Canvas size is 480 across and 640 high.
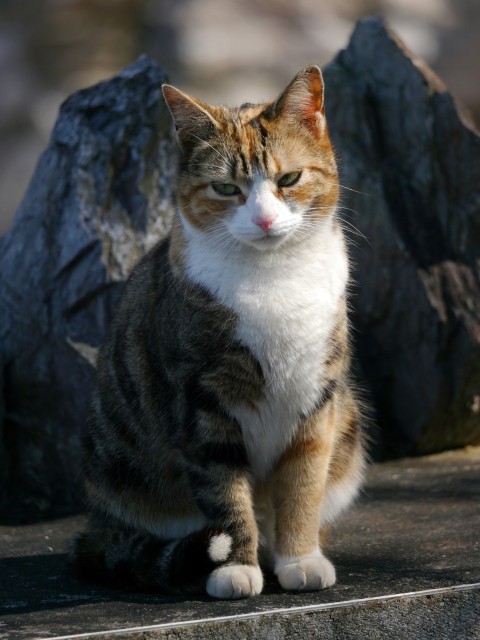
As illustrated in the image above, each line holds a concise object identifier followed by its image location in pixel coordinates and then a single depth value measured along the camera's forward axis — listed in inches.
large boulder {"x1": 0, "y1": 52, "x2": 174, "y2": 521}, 338.6
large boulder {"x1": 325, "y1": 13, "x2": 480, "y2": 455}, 356.2
